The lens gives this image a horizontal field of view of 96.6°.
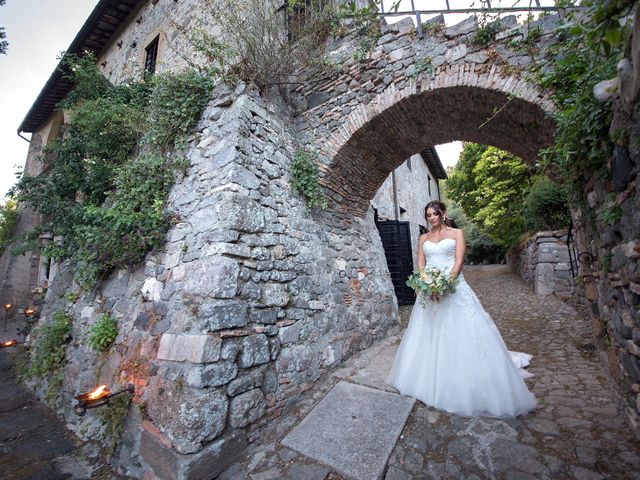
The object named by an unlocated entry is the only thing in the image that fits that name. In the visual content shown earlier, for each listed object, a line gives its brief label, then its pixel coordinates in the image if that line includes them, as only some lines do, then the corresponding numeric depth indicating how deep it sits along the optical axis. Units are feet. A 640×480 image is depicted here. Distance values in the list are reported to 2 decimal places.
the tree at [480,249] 47.62
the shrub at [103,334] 10.23
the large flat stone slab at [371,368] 10.03
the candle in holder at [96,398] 7.80
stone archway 10.30
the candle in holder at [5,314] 23.94
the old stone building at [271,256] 7.75
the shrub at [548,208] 21.67
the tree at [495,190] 28.07
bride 7.59
